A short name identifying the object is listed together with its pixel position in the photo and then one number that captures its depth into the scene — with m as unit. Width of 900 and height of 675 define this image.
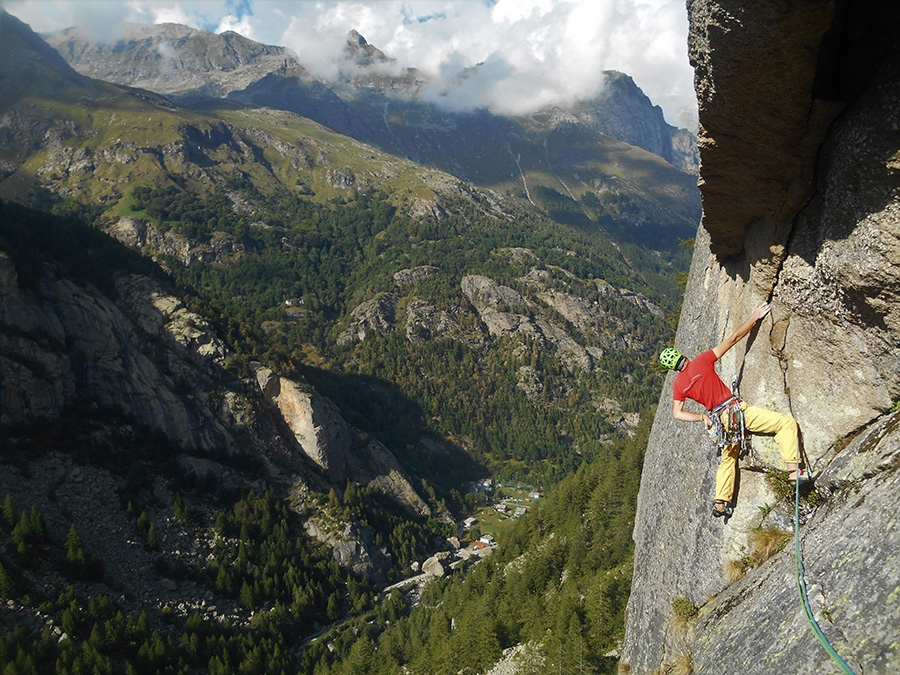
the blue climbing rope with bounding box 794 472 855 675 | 6.91
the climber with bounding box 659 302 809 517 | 10.92
